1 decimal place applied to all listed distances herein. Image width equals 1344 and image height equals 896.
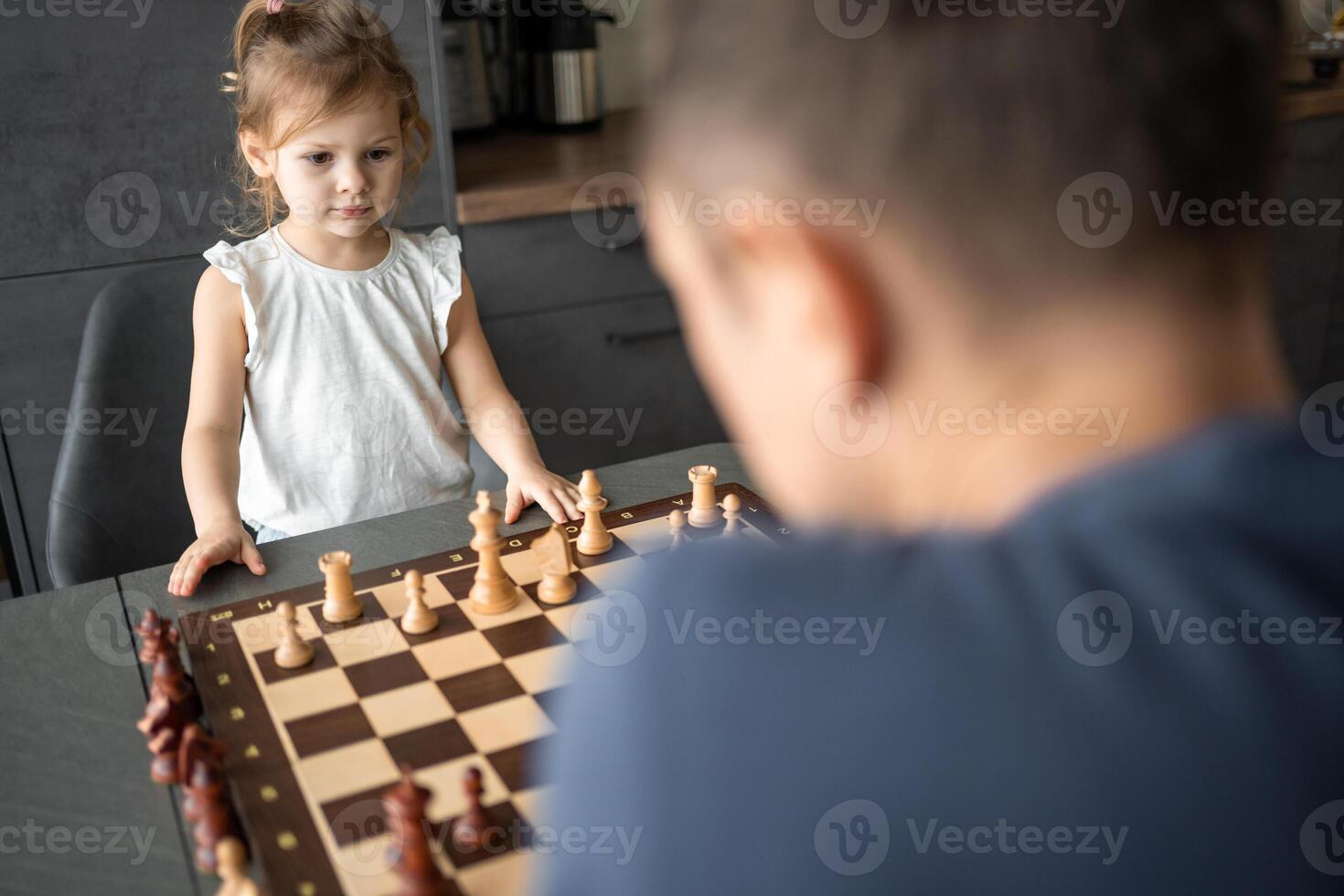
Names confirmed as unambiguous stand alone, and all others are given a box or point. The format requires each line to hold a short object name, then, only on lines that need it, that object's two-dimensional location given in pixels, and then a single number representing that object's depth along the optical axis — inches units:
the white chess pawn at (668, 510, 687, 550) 51.0
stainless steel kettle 109.8
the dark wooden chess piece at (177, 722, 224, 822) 34.4
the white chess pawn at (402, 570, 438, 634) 43.3
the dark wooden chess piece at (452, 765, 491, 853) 31.5
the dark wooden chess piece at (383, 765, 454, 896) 28.6
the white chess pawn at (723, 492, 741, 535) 51.2
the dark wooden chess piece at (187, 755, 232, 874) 32.3
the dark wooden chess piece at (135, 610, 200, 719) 38.7
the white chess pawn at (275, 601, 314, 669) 40.8
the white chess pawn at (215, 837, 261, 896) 30.1
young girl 62.9
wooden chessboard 31.7
